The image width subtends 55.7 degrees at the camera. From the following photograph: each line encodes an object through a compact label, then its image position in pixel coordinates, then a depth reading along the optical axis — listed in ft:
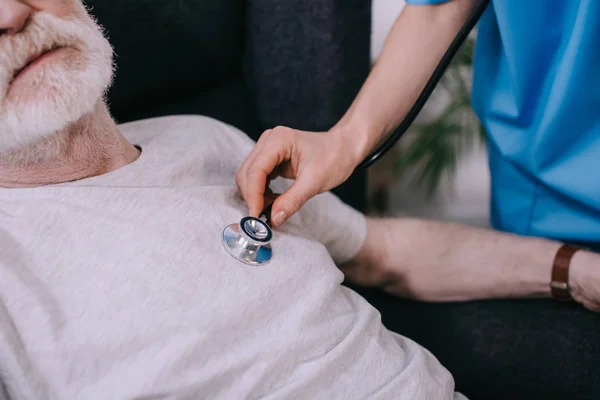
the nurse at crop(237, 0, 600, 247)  2.59
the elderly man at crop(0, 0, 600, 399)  1.95
